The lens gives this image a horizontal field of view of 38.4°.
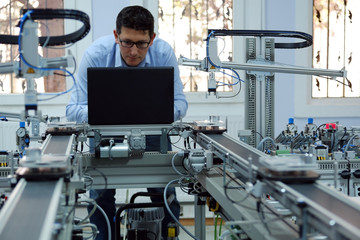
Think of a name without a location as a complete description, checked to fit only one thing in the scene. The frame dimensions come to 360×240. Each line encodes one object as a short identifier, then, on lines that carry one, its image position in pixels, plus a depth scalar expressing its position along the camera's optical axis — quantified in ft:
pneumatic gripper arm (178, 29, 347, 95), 8.05
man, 8.53
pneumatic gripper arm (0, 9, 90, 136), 5.26
